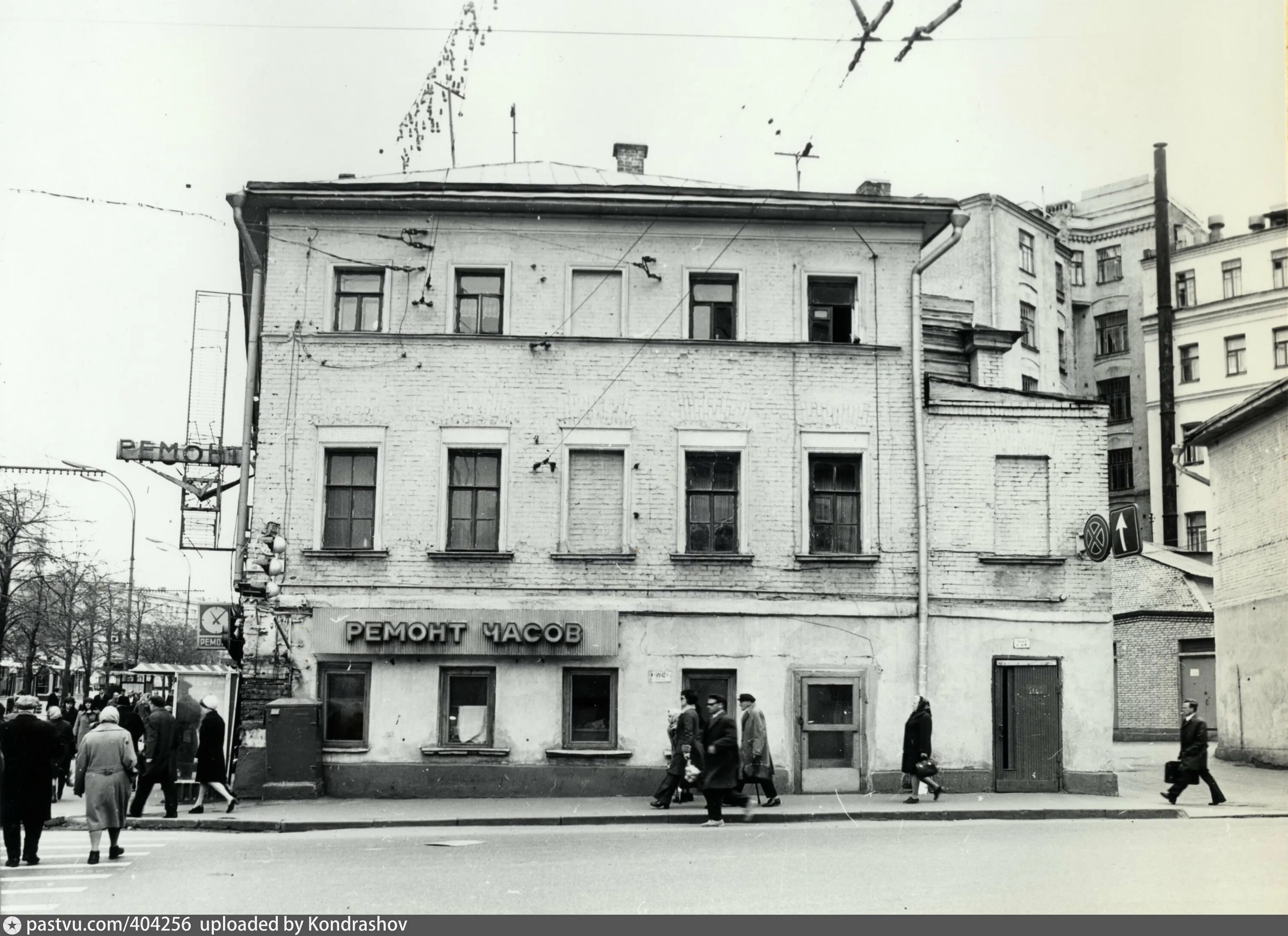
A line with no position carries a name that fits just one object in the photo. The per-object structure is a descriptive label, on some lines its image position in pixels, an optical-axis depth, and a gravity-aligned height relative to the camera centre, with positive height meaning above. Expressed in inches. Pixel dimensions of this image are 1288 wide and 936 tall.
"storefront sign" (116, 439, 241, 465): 1228.5 +171.8
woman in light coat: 546.0 -56.2
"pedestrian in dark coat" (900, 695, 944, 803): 773.3 -54.2
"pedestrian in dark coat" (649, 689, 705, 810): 723.4 -54.9
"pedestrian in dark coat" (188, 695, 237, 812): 722.2 -59.2
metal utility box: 777.6 -61.8
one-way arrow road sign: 821.9 +74.1
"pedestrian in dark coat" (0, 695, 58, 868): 538.3 -58.0
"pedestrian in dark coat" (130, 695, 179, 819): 705.6 -61.8
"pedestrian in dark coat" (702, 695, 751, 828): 684.1 -60.2
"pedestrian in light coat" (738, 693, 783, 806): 749.9 -58.7
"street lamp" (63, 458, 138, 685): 1435.8 +57.8
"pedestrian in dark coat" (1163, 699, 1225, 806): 767.1 -59.6
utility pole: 2162.9 +469.2
